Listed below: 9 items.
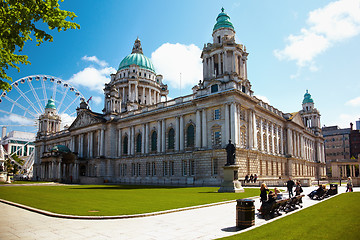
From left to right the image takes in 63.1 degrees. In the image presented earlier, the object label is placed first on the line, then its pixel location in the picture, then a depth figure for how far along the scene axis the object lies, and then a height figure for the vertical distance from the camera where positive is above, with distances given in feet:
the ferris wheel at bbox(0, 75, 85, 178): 267.02 +68.41
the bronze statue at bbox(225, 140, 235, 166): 104.32 -1.03
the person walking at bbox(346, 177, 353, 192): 102.47 -12.27
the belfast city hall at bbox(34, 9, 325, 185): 159.84 +10.98
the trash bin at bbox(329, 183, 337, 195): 87.47 -11.70
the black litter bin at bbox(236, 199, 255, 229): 39.93 -8.58
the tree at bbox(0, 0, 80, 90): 43.47 +20.25
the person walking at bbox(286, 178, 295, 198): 76.79 -8.69
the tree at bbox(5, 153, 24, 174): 385.79 -17.83
